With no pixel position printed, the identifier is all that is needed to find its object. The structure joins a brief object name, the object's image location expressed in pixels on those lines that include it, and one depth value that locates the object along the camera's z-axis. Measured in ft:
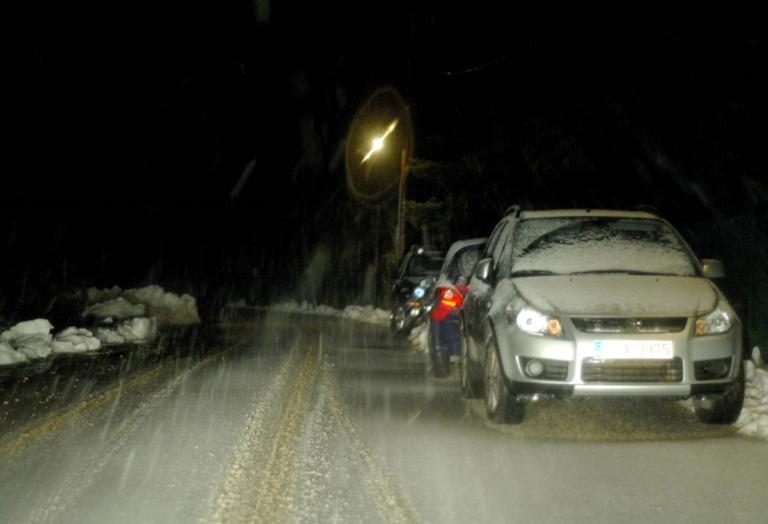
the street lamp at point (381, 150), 104.37
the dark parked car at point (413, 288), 55.47
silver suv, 23.32
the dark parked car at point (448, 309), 37.88
